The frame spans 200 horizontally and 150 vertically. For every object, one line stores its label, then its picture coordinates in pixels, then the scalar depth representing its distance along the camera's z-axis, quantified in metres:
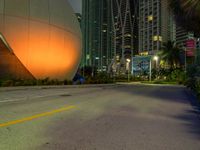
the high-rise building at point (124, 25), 98.52
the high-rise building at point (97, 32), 89.25
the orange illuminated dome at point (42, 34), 13.81
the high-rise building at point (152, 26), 91.23
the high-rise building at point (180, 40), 67.45
